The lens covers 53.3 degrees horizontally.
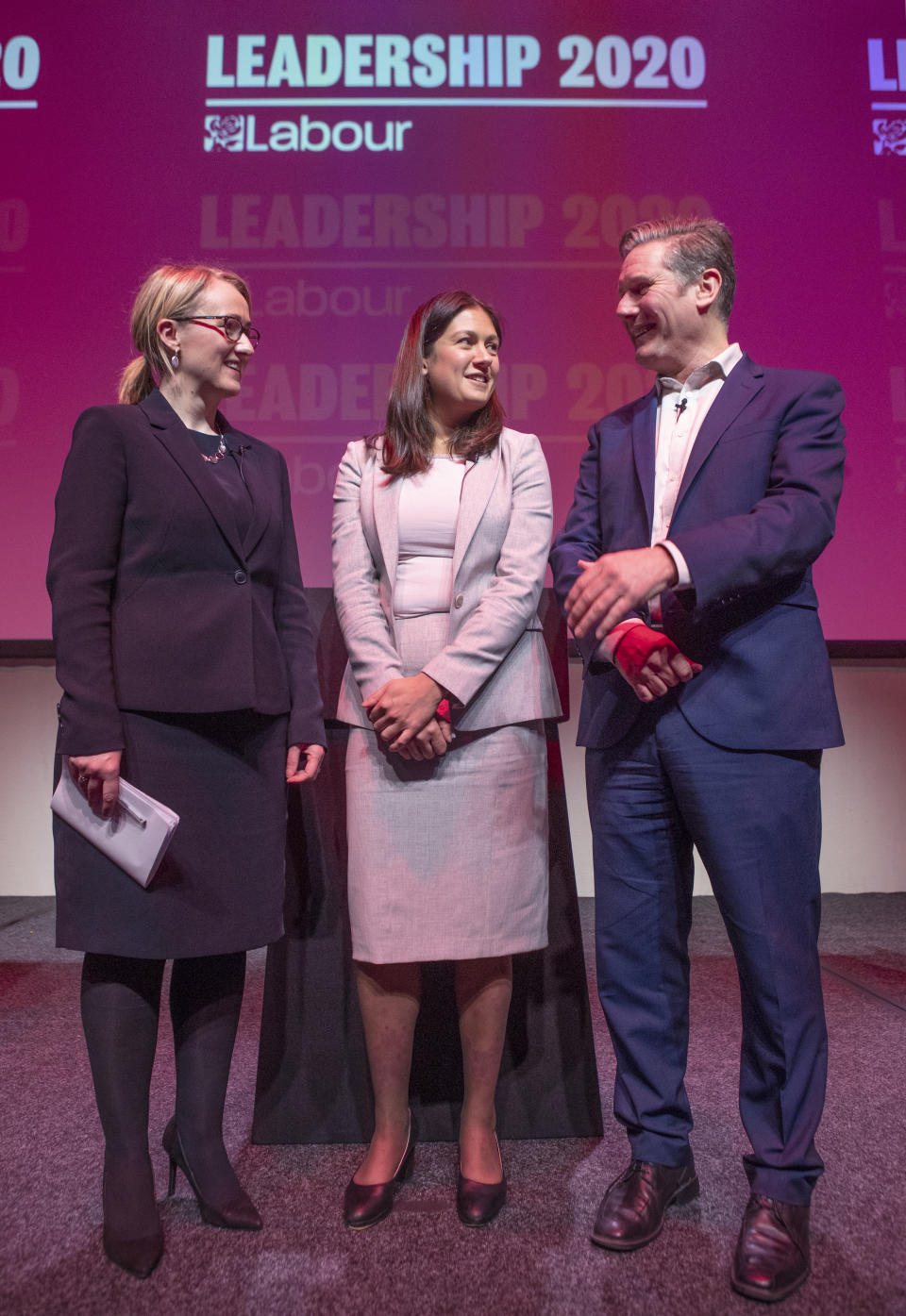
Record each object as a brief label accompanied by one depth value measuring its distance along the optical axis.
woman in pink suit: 1.60
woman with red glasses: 1.41
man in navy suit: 1.36
